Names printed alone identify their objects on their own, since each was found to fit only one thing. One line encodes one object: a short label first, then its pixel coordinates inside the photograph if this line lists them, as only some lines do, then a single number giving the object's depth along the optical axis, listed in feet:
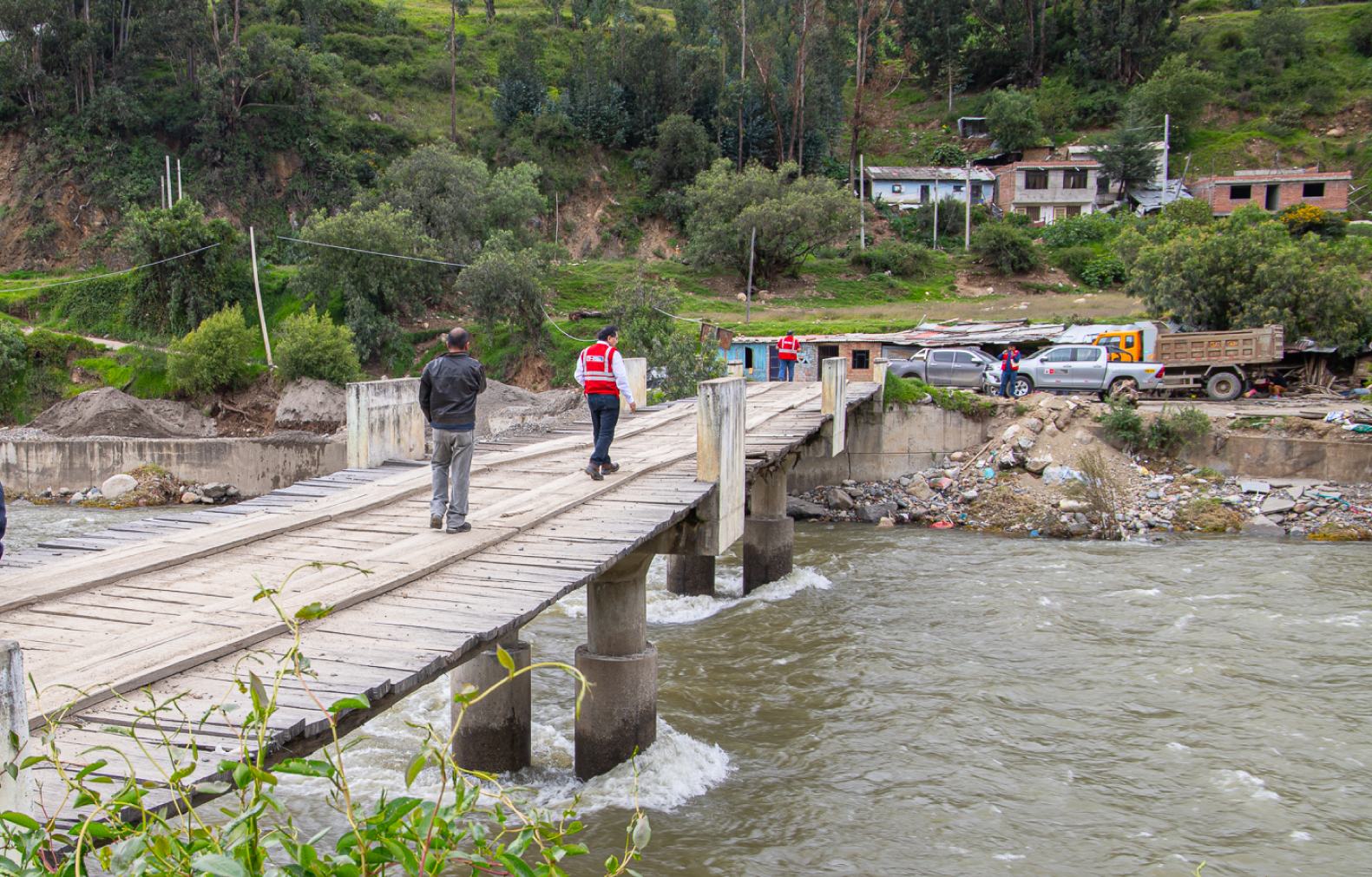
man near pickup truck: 77.46
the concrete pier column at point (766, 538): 50.29
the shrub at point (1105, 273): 134.31
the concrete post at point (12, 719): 9.46
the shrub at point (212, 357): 98.02
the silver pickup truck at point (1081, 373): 76.02
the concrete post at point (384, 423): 31.81
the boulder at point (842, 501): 67.82
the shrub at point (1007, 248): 138.51
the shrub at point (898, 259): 139.54
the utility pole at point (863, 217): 146.73
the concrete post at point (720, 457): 28.40
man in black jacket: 23.06
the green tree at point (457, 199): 117.29
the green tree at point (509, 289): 102.47
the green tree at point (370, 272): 106.83
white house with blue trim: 168.76
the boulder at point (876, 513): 66.18
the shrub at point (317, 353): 95.66
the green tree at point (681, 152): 165.58
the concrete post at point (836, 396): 51.29
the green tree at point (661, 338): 73.97
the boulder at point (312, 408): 93.04
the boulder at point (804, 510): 68.08
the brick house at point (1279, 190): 156.87
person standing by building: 88.12
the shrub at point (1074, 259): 138.75
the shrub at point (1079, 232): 147.13
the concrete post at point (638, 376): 51.37
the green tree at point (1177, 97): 184.24
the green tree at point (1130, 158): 165.58
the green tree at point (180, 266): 112.68
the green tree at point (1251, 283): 75.41
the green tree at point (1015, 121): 185.37
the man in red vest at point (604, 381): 29.01
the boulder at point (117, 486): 79.51
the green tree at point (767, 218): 127.24
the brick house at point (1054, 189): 165.68
